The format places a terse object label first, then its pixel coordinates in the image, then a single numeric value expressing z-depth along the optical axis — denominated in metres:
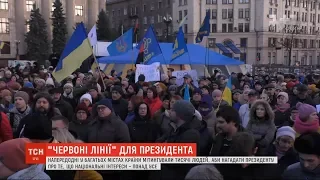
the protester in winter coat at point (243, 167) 3.30
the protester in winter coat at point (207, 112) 6.01
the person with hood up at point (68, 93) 8.32
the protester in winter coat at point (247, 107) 6.62
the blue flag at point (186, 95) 7.61
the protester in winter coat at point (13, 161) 2.67
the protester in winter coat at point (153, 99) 7.43
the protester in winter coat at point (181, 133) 4.10
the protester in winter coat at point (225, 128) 3.97
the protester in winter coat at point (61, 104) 6.98
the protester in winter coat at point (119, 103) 7.40
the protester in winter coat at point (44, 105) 5.64
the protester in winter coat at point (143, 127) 5.57
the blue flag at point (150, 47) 12.58
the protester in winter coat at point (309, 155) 2.99
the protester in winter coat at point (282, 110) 6.30
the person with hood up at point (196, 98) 7.44
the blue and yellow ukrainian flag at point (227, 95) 7.63
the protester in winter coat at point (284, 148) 3.99
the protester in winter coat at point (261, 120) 4.88
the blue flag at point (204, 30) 14.92
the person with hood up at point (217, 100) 7.50
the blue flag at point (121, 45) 15.49
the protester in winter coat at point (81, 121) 5.35
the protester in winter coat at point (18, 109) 5.82
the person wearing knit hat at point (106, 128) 4.88
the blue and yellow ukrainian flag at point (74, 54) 8.97
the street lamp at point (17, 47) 50.94
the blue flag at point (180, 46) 13.53
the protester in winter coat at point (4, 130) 4.73
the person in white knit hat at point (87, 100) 6.85
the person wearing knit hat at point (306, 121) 4.57
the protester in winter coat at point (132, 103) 6.51
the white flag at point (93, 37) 13.91
